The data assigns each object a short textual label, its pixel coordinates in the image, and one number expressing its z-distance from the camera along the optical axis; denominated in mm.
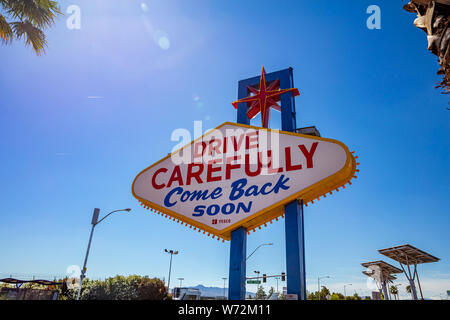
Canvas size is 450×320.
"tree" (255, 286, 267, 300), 68438
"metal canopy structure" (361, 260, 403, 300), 25438
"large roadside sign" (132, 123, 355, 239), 8336
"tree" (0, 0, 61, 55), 12273
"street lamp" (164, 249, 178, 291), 51475
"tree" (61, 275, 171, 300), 35625
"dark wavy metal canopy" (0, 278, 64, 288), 30794
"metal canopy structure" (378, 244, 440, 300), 19000
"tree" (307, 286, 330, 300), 76738
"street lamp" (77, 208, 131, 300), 19891
